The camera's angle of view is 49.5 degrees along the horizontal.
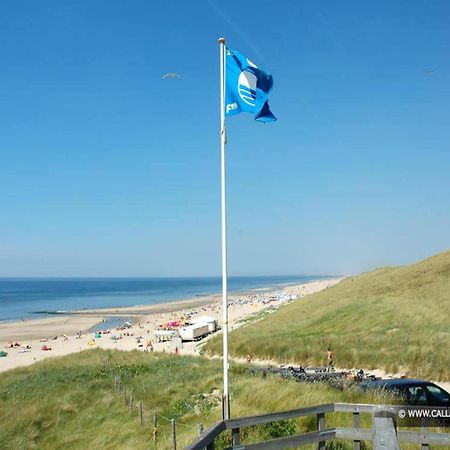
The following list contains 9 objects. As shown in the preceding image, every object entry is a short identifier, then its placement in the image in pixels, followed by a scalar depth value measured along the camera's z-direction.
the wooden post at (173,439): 8.98
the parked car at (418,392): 12.48
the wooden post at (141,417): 13.25
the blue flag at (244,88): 11.26
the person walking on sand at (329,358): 25.36
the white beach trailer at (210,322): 57.75
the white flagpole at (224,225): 9.80
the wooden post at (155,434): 11.24
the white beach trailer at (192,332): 52.44
